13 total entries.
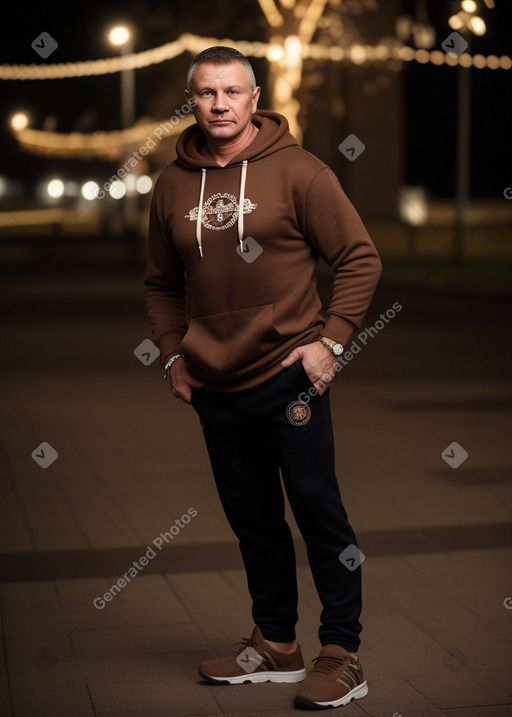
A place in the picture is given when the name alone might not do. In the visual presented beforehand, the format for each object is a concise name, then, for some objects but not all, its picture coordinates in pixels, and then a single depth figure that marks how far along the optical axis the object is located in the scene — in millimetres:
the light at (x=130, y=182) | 46928
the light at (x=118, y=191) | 51844
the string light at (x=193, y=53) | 33906
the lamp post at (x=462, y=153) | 29858
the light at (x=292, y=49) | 27312
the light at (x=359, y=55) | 45406
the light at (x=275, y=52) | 27609
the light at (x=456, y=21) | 24203
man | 3875
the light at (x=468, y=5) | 21491
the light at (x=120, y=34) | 30984
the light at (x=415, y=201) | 44766
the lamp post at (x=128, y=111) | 49250
